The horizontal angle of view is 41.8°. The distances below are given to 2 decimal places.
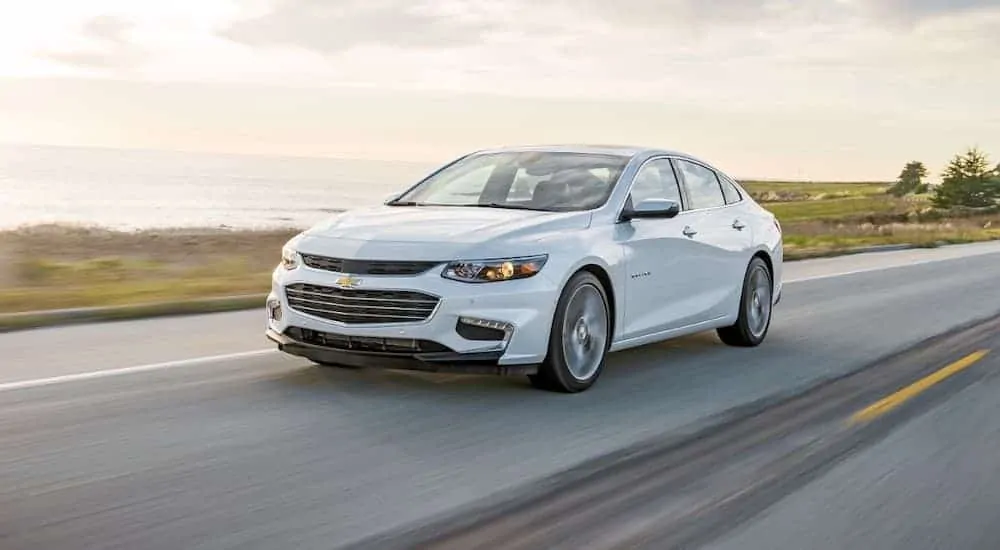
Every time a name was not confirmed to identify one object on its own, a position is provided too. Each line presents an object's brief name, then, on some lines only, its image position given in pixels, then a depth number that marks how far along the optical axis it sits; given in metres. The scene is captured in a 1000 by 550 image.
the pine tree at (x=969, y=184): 137.38
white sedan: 7.44
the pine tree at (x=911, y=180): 162.88
